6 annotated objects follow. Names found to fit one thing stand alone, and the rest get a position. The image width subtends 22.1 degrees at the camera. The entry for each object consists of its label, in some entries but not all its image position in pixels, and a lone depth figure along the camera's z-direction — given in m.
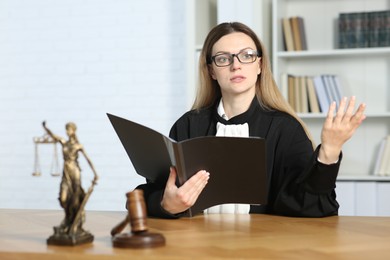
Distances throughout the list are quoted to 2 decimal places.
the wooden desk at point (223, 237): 2.06
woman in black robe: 2.47
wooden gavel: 2.11
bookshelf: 4.37
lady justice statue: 2.15
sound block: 2.11
